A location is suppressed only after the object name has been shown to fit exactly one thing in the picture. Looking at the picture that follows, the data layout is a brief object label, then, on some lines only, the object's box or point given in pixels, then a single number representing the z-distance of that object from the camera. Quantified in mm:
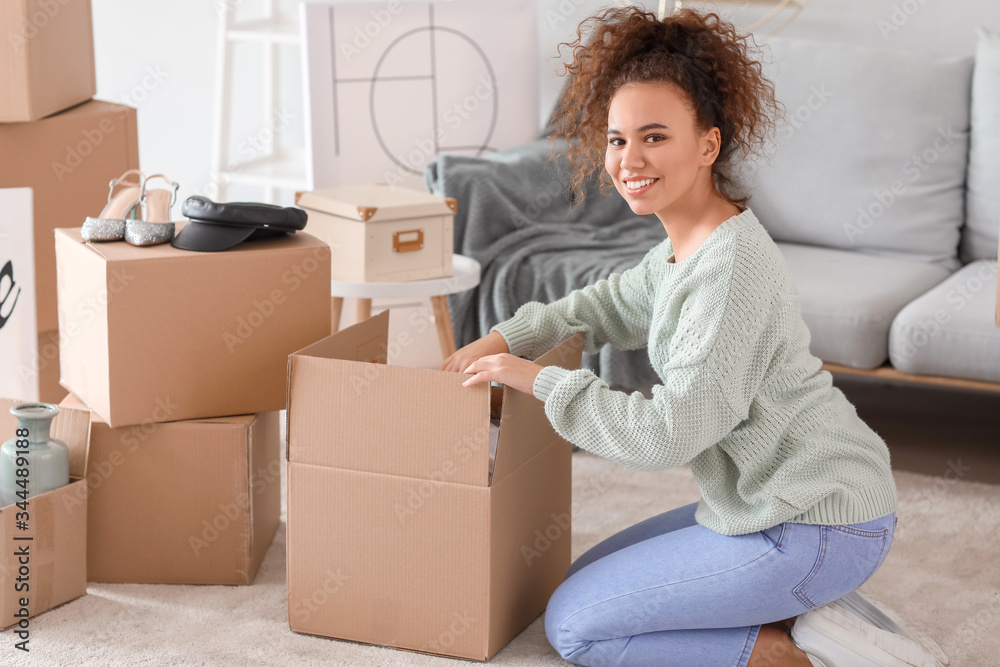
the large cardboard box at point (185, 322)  4282
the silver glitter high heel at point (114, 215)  4395
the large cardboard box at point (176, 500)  4427
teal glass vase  4308
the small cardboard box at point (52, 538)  4276
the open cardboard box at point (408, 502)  4128
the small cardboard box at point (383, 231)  4975
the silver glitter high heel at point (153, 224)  4364
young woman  4003
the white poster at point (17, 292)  4751
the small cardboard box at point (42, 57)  4679
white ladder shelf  6057
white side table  4975
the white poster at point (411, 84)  5818
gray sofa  5389
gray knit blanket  5322
